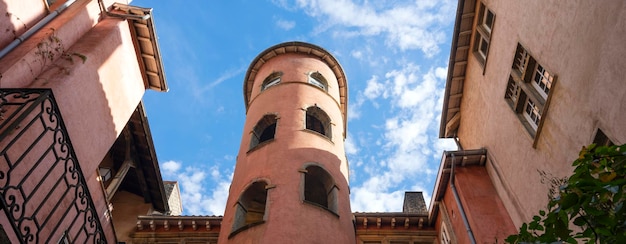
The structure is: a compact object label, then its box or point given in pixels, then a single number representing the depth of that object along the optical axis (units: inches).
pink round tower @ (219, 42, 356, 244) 450.0
